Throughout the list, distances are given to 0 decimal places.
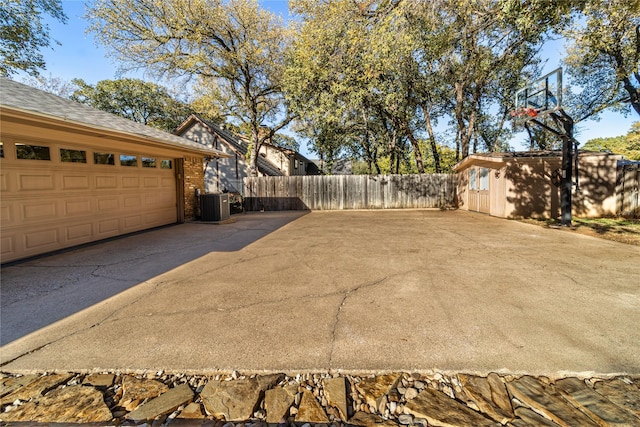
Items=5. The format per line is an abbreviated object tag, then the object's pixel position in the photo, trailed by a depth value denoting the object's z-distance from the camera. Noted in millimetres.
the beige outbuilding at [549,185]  8930
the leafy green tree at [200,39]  10836
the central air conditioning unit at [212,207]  8836
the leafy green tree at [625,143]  18944
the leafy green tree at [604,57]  7966
